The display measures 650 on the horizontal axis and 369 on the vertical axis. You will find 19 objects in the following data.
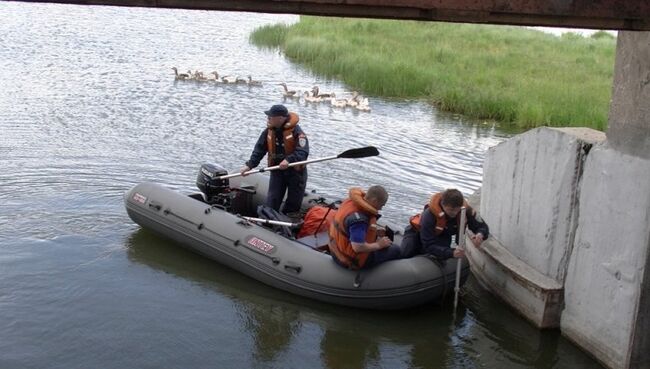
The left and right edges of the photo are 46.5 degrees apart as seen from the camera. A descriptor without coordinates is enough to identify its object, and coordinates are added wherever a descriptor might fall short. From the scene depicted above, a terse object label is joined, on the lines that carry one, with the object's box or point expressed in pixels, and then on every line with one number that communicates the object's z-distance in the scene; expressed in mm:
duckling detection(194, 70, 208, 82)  17070
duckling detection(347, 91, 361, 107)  15445
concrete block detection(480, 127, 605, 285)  6145
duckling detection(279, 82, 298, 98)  16094
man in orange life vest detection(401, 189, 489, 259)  6457
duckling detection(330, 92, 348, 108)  15352
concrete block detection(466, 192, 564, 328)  6344
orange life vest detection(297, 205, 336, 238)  7555
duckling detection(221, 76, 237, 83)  17078
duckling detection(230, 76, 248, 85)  17188
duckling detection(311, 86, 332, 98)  15914
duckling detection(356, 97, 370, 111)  15344
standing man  7750
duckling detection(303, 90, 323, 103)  15719
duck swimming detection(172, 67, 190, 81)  17211
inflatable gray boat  6656
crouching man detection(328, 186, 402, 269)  6375
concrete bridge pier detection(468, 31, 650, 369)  5387
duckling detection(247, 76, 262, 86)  17250
